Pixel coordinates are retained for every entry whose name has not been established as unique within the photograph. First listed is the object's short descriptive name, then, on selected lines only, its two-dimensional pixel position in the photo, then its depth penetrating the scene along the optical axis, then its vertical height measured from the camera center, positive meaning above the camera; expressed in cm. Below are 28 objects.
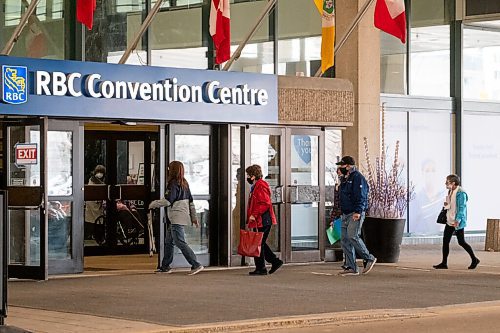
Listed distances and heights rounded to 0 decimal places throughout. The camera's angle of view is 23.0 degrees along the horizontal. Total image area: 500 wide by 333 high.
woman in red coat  1980 -76
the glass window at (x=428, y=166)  2842 -8
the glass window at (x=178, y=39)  2347 +238
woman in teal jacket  2109 -90
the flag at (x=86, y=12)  1998 +245
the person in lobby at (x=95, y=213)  2525 -103
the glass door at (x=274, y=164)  2191 -2
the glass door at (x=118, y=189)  2523 -55
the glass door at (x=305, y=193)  2228 -55
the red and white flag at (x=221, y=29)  2172 +238
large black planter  2233 -135
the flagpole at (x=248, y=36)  2217 +228
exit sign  1906 +15
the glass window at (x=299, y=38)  2559 +261
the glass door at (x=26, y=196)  1903 -52
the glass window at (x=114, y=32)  2241 +241
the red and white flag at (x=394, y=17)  2202 +261
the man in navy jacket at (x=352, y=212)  1978 -79
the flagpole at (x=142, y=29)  2069 +226
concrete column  2494 +183
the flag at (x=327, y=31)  2209 +237
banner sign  1853 +114
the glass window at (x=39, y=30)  2136 +235
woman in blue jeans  1998 -72
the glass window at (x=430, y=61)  2864 +238
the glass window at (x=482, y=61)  2958 +246
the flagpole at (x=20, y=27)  1981 +219
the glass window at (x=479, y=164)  2956 -4
